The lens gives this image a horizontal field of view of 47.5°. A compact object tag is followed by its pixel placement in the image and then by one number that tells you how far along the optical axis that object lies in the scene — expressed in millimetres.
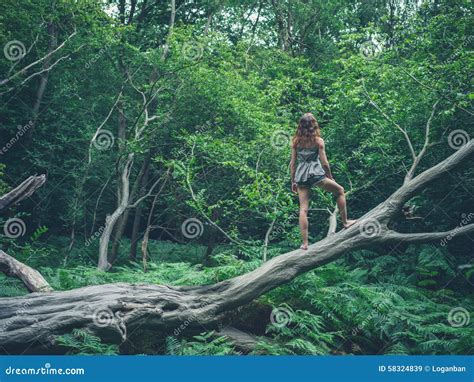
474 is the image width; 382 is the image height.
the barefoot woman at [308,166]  7414
